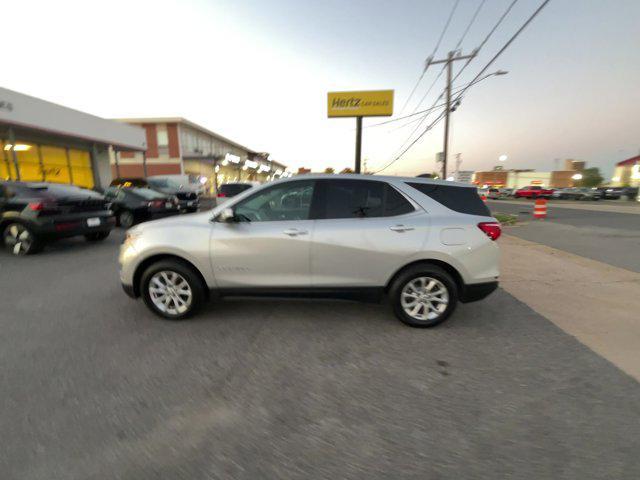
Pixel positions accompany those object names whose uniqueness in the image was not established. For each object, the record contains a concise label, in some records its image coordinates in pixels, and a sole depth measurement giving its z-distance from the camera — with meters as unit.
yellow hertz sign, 22.50
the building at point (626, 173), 47.66
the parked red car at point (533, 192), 39.70
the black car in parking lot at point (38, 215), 6.85
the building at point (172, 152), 34.59
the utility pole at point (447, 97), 16.78
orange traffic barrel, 16.03
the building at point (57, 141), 15.09
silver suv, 3.51
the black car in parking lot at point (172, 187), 12.92
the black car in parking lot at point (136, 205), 11.02
